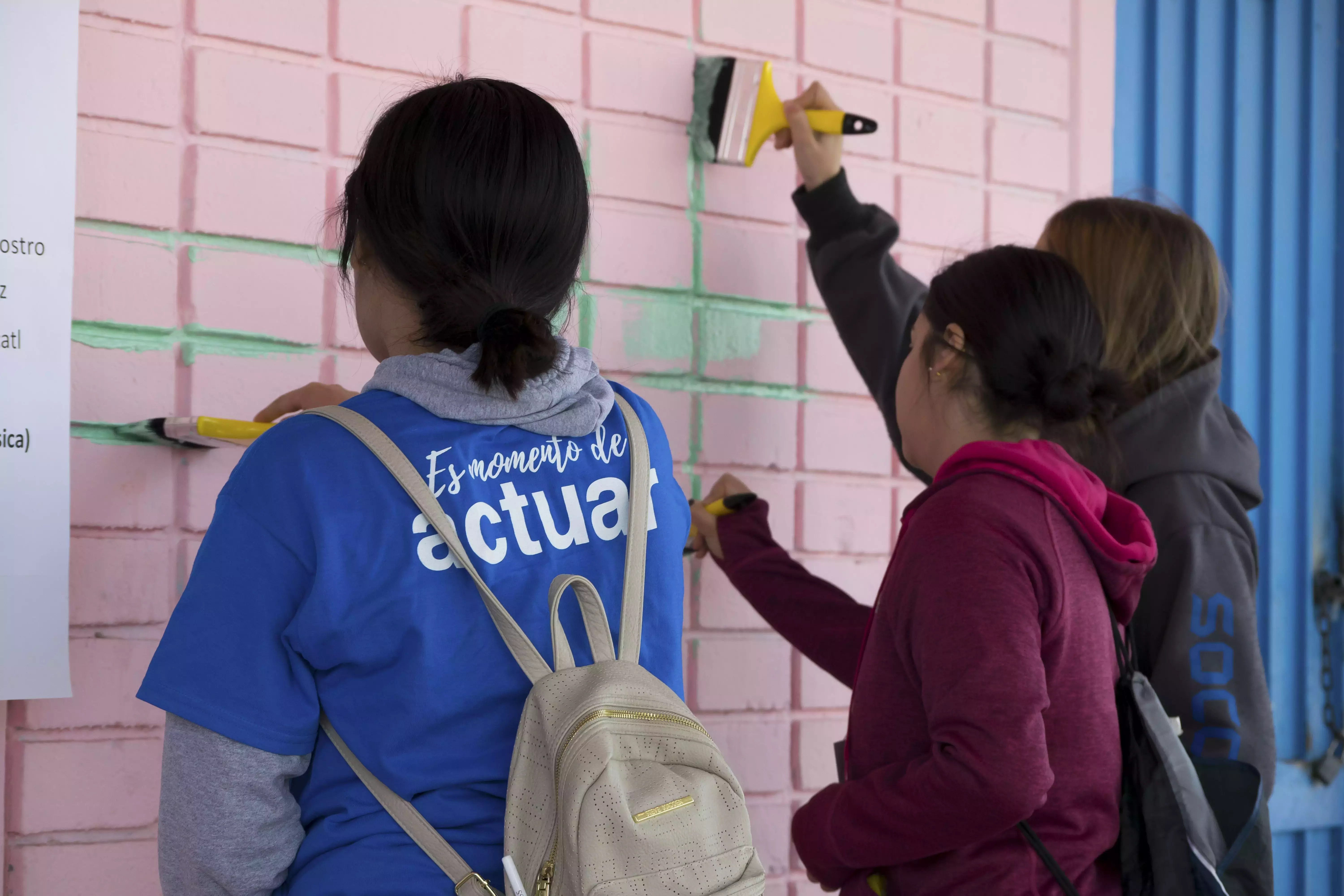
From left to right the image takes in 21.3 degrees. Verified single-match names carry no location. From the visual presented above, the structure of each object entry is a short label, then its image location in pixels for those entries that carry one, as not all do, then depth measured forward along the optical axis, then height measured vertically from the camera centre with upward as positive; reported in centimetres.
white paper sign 361 +8
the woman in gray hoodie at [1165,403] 381 +5
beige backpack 329 -22
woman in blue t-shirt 333 -8
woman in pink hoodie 355 -16
